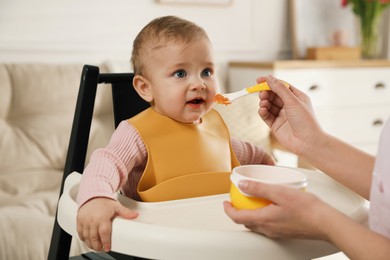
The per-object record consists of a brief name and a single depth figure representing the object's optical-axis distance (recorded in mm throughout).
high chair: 800
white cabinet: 3107
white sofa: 2418
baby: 1052
